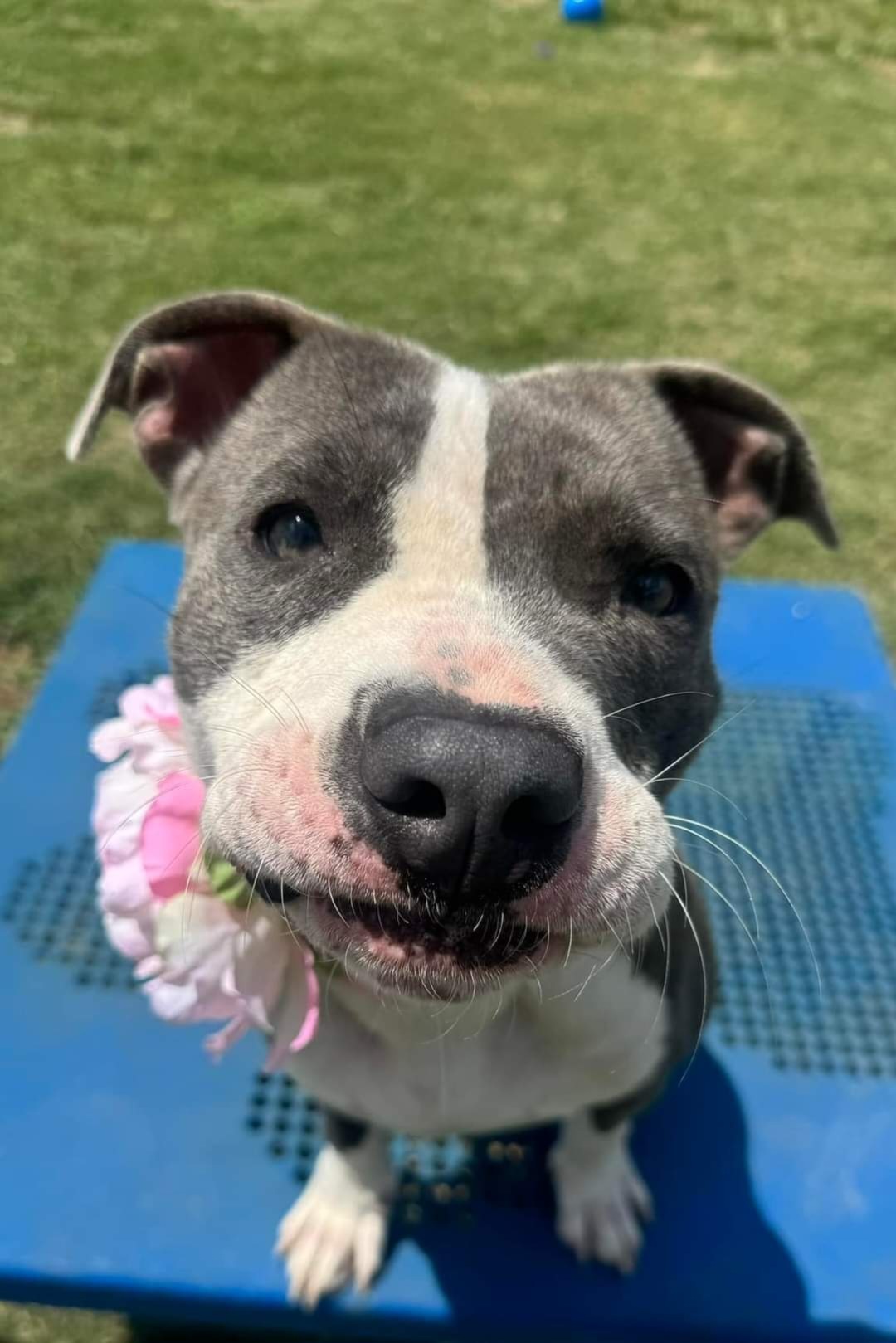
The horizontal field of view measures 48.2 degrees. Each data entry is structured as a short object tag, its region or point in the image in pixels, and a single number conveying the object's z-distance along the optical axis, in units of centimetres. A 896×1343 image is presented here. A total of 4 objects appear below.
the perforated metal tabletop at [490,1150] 35
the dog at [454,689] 20
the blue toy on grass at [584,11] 163
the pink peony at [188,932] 28
